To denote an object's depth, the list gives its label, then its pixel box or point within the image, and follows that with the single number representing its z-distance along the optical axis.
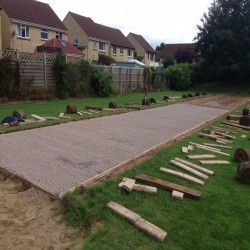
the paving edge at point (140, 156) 4.70
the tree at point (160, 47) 82.48
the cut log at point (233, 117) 13.11
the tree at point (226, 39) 33.09
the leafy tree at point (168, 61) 51.16
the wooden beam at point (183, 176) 5.19
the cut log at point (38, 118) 9.99
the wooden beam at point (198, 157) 6.65
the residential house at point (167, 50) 71.88
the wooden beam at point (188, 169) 5.53
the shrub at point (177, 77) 31.92
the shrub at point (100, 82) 19.33
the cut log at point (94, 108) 12.89
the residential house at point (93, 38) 42.38
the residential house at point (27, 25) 29.59
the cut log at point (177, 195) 4.48
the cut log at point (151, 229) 3.47
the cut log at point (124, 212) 3.78
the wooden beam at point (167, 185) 4.57
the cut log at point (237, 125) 11.07
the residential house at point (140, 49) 60.53
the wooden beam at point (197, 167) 5.72
